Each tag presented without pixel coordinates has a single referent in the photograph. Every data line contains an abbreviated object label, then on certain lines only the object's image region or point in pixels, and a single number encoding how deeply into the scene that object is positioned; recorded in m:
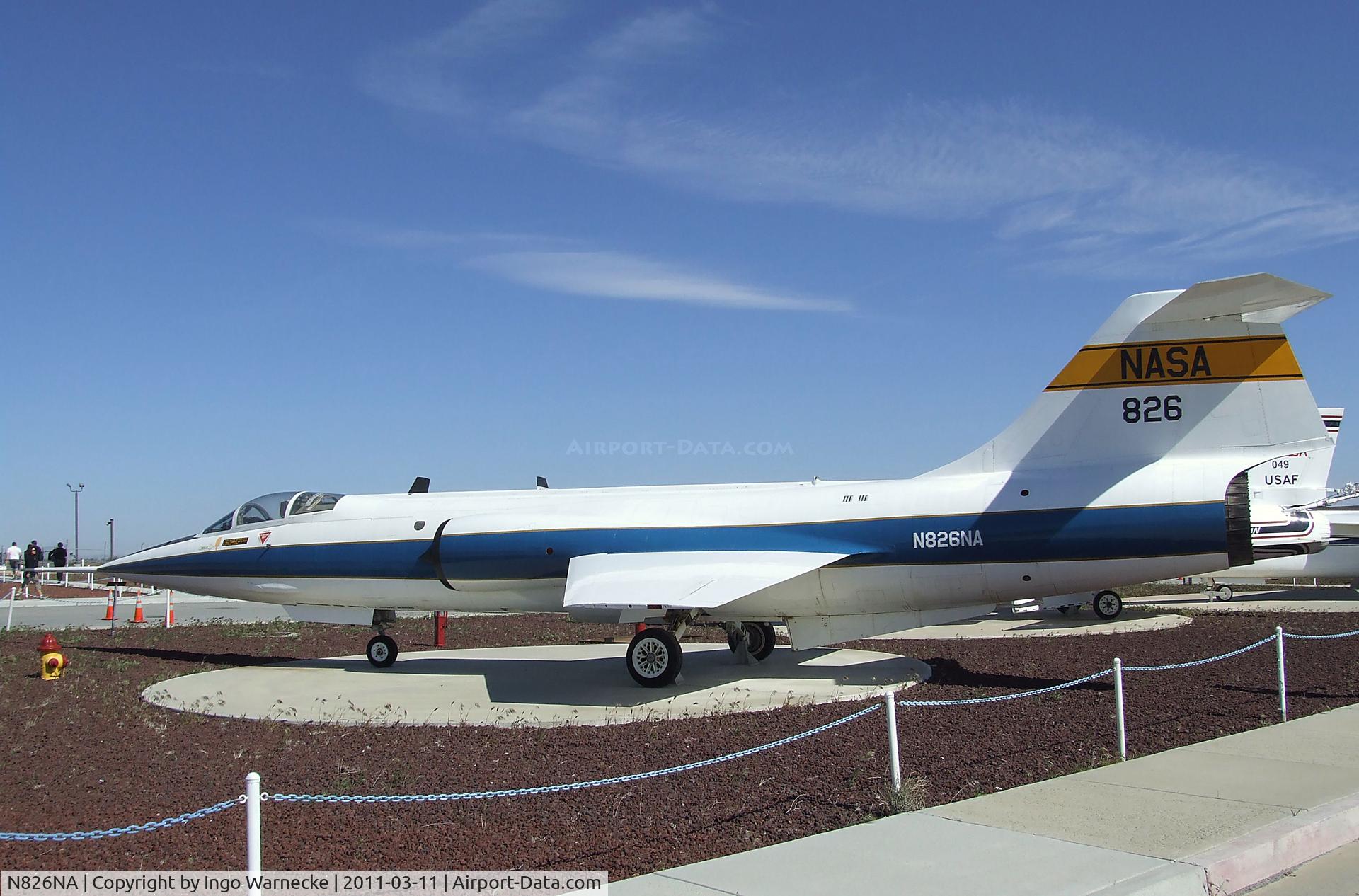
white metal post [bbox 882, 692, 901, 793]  6.68
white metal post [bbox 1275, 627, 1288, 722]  9.69
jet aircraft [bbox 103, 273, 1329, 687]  11.19
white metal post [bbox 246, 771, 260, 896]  4.29
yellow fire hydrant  13.25
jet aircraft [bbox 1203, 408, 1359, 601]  11.47
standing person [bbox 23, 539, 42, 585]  32.66
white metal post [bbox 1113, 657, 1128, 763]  8.00
